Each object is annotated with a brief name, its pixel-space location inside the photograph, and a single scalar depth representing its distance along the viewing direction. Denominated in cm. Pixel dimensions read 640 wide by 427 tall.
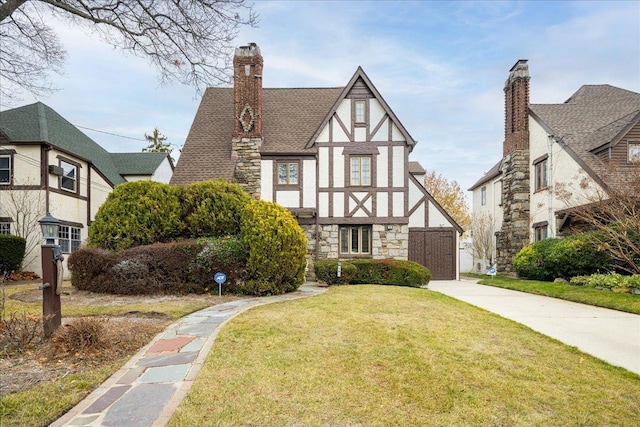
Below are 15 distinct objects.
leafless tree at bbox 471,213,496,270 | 2298
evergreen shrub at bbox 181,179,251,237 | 1112
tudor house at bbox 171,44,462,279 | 1580
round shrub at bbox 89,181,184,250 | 1076
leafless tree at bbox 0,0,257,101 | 801
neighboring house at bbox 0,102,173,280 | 1622
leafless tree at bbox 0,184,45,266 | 1608
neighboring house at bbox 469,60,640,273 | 1535
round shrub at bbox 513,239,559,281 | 1538
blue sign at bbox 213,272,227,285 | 951
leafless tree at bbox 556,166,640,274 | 1136
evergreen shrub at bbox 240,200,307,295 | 1002
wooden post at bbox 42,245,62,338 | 547
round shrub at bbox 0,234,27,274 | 1468
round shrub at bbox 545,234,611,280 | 1324
